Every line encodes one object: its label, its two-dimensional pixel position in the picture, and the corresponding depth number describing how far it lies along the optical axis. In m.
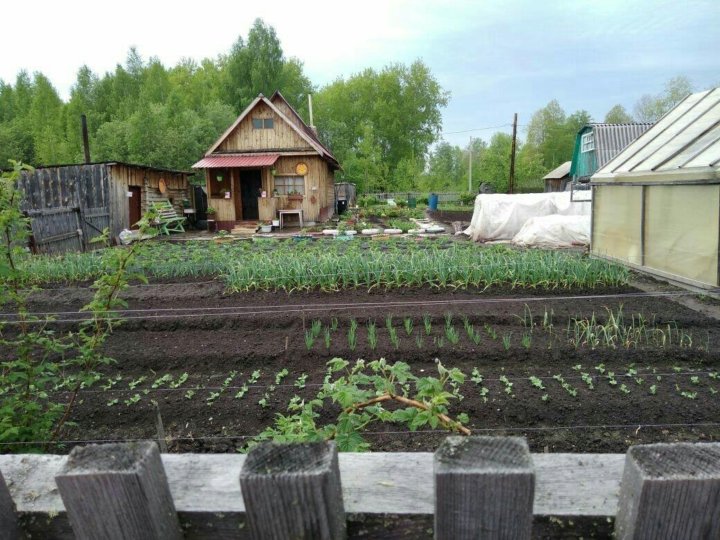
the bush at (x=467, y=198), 32.78
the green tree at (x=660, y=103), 48.44
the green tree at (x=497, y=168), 37.91
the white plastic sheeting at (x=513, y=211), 14.28
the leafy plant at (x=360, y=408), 1.86
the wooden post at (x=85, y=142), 20.64
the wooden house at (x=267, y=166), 19.36
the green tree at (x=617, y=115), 61.72
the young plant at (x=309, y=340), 4.64
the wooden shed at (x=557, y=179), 39.72
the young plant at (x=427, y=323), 4.96
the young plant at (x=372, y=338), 4.59
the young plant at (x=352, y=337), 4.64
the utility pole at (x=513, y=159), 29.83
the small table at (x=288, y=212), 19.20
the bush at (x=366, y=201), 33.40
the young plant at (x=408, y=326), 4.94
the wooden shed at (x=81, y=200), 12.73
